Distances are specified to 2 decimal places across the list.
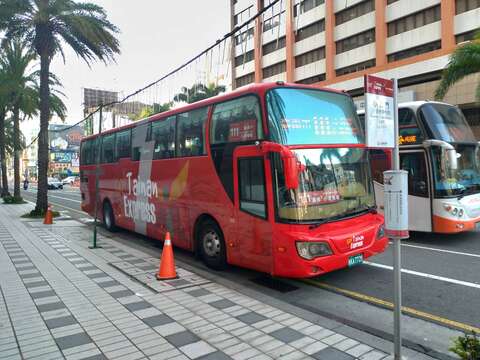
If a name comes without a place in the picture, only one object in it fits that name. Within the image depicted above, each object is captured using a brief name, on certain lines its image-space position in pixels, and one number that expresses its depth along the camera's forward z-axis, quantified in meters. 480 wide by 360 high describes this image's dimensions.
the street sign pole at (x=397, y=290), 3.75
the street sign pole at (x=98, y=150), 13.55
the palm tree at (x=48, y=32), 16.42
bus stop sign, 3.68
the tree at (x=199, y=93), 39.77
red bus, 6.02
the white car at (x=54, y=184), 51.97
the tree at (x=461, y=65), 16.69
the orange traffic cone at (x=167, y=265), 7.01
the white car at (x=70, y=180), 71.01
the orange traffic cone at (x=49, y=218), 14.89
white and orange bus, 9.72
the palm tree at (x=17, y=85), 23.59
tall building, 27.62
